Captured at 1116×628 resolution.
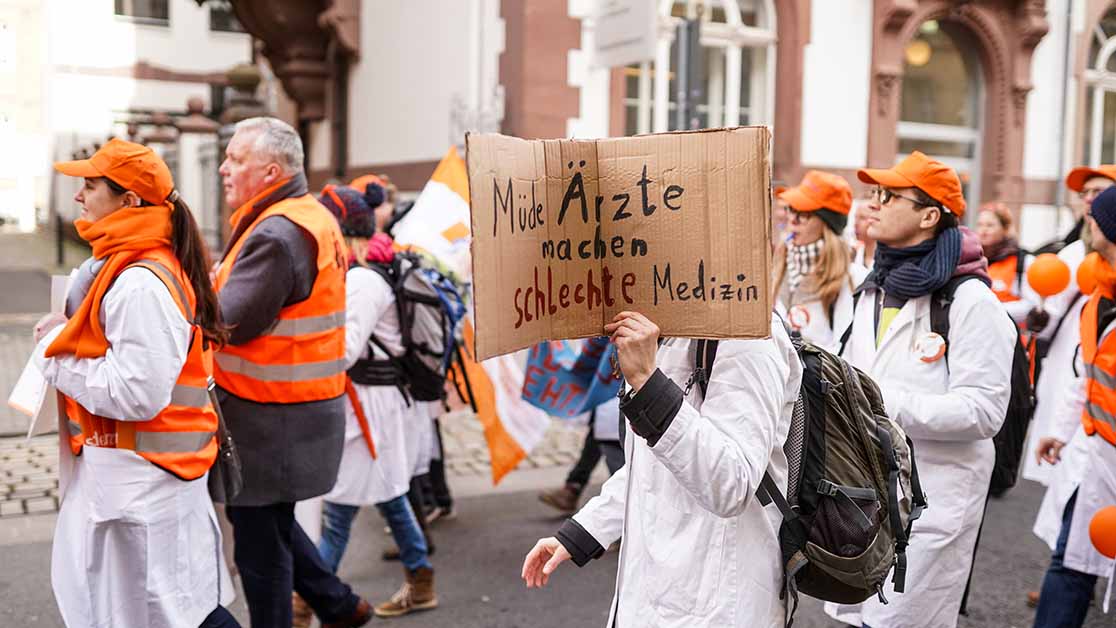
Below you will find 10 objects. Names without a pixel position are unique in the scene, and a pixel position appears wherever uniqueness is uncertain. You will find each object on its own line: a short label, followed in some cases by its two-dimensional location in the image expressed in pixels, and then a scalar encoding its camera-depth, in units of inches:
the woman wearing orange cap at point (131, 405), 118.3
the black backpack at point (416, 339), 193.2
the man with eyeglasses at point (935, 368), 128.3
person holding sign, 80.2
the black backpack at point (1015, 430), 145.0
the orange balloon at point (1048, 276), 219.9
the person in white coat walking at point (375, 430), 184.4
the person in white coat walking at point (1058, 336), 220.1
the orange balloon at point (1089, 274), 154.5
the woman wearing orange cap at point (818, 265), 195.9
